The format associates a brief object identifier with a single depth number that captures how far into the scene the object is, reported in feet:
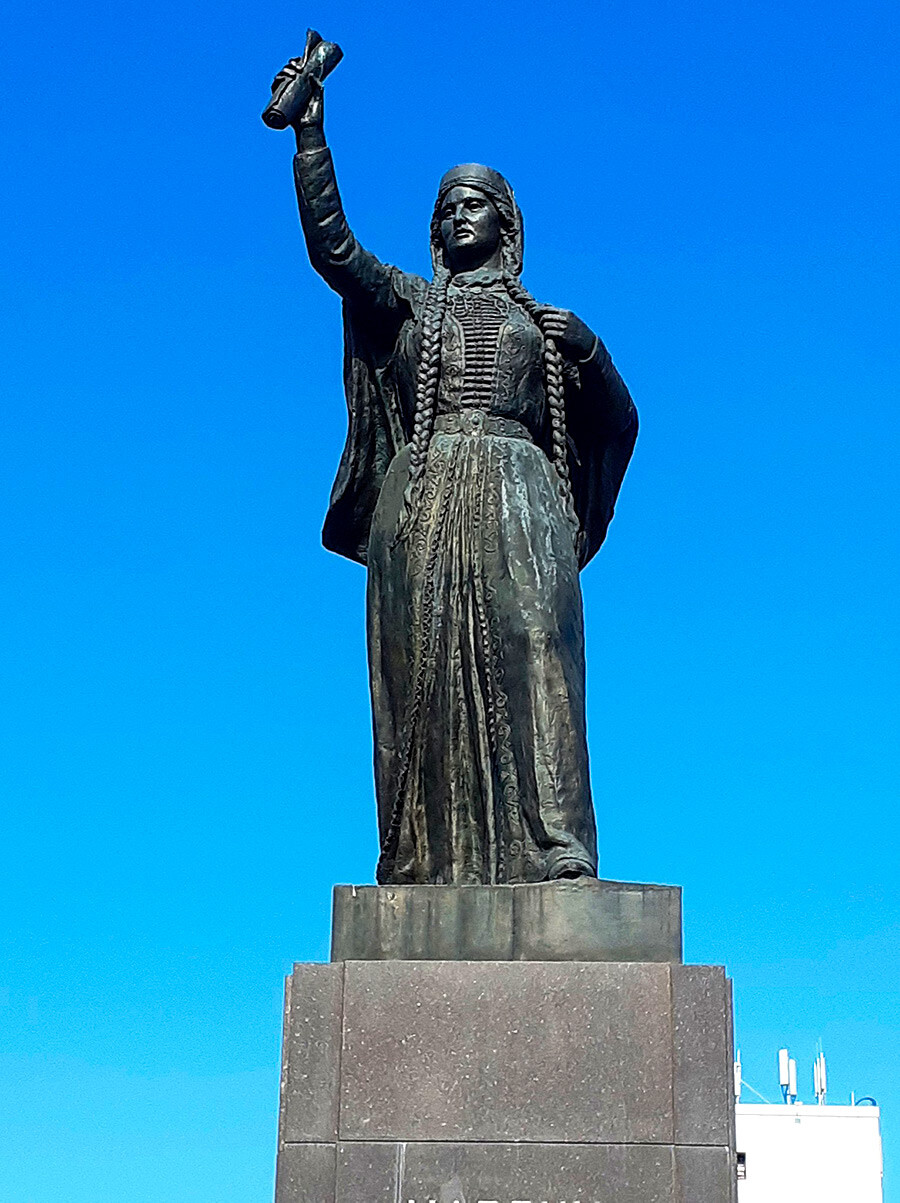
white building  190.29
